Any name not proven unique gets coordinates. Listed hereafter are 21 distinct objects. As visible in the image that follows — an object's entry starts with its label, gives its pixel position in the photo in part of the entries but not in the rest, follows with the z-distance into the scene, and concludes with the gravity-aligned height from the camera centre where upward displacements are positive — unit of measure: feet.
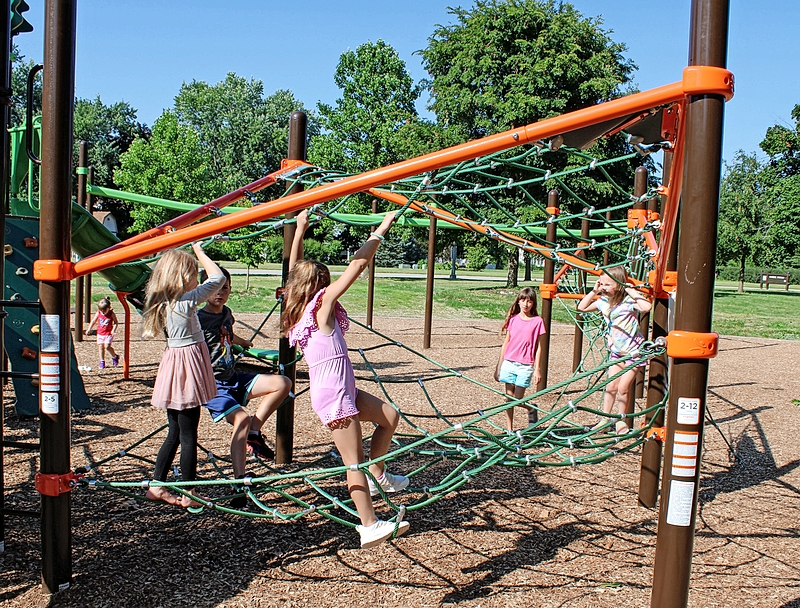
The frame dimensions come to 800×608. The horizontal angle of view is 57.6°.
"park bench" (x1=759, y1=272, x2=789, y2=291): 171.01 -0.67
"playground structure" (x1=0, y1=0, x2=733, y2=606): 8.20 +0.44
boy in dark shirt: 13.62 -2.37
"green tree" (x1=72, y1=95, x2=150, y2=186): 144.35 +26.25
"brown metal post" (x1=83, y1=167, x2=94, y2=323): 34.94 -2.24
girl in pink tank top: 10.81 -1.48
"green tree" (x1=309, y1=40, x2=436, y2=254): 121.19 +26.18
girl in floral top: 19.81 -1.60
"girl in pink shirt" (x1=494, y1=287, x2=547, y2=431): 19.84 -2.39
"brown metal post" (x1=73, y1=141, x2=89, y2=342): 32.68 +2.88
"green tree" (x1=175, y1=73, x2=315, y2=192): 174.40 +33.33
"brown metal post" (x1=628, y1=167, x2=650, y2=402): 18.07 +2.09
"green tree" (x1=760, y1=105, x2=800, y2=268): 89.53 +11.21
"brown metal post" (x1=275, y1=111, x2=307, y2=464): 15.58 -2.20
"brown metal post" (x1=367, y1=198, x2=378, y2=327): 38.92 -1.66
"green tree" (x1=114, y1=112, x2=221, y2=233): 86.84 +10.07
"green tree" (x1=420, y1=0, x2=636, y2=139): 86.63 +24.95
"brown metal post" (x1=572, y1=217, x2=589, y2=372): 30.04 -2.92
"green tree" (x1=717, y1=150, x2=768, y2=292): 122.31 +9.54
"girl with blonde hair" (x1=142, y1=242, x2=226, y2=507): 12.26 -1.60
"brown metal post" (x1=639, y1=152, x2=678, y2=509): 14.19 -2.33
